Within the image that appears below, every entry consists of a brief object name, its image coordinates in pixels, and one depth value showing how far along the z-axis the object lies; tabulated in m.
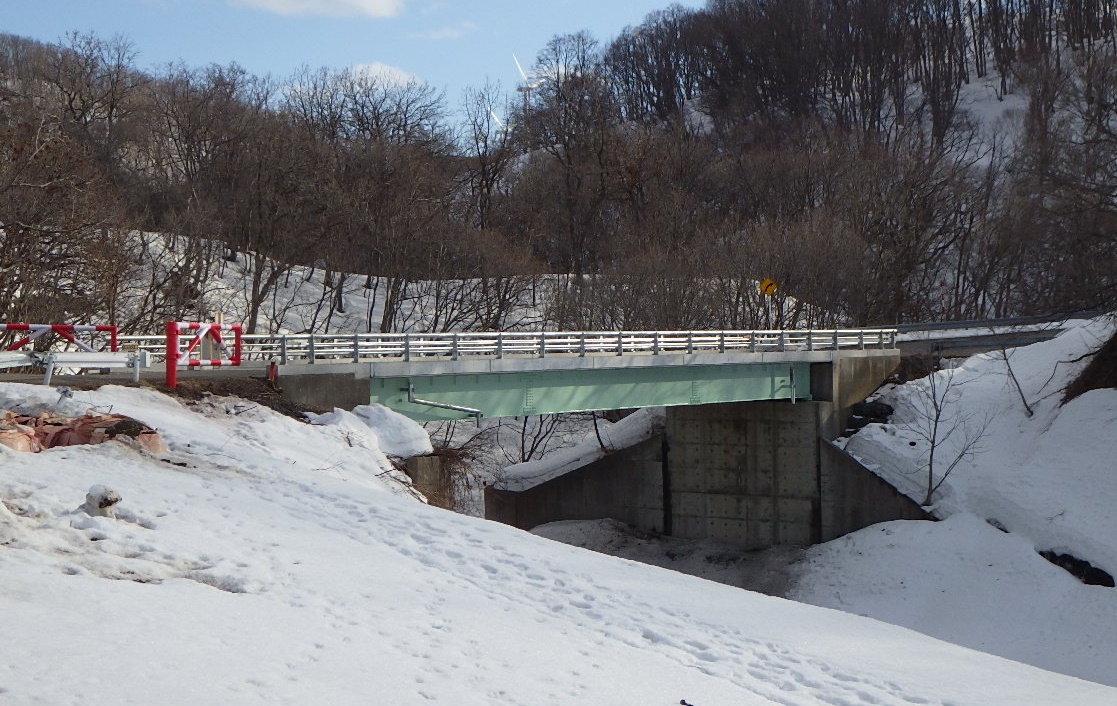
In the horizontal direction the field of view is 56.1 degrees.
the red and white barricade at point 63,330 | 16.25
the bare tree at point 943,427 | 29.09
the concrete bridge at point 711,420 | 24.70
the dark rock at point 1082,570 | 23.99
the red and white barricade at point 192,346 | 17.02
